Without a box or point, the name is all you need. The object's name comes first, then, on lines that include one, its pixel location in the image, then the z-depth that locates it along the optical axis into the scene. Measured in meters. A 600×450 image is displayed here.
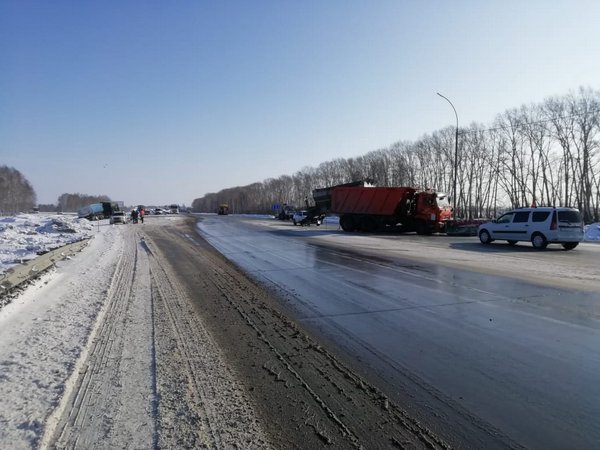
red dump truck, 29.53
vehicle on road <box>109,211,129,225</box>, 49.38
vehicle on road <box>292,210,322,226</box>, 44.69
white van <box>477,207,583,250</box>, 18.42
